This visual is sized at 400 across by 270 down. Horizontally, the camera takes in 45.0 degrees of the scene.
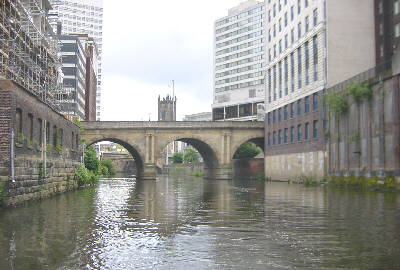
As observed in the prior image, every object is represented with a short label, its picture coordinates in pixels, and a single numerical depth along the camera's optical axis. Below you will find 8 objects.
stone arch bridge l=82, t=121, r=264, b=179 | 67.06
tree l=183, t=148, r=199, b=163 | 138.50
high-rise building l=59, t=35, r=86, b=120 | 99.44
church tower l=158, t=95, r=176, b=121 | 196.62
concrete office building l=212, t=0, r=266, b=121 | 116.06
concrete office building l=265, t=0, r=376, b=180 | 46.72
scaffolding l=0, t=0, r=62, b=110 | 39.94
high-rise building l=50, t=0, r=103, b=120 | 189.38
